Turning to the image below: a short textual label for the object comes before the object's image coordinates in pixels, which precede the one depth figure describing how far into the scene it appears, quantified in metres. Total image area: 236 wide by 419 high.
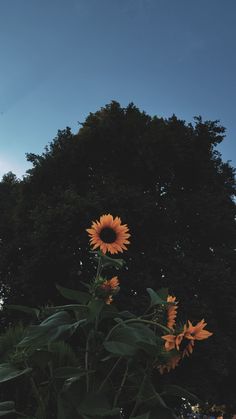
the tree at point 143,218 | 15.78
